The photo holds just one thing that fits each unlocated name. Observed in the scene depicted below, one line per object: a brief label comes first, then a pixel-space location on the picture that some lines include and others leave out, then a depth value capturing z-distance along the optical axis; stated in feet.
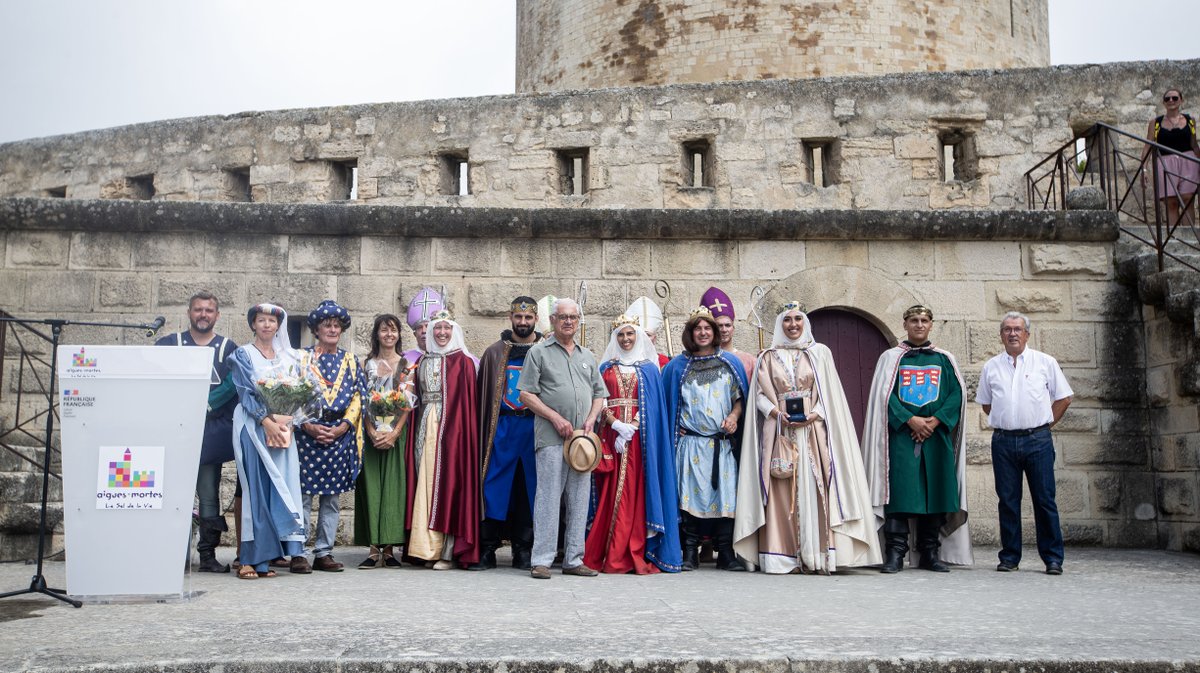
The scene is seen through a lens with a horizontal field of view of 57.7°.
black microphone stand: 16.43
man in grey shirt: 21.43
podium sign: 16.76
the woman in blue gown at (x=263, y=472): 20.24
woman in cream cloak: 22.33
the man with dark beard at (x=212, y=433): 21.34
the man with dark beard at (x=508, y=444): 22.93
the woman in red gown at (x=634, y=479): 22.20
